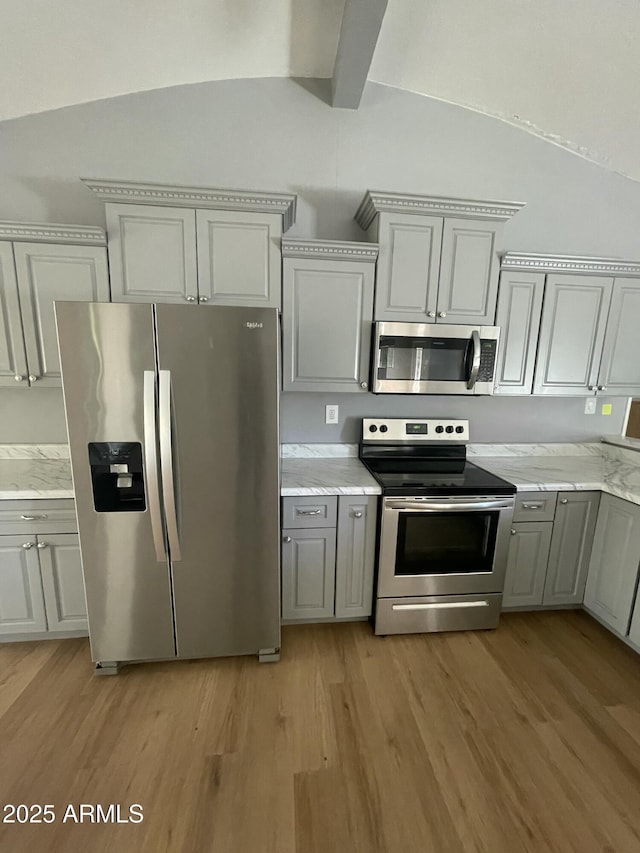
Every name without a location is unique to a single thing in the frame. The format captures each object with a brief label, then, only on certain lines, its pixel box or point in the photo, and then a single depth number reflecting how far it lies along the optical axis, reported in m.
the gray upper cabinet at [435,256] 2.03
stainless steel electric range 2.00
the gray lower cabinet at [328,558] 2.00
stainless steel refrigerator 1.56
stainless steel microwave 2.12
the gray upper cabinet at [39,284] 1.88
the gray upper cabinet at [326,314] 2.03
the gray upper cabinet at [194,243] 1.86
